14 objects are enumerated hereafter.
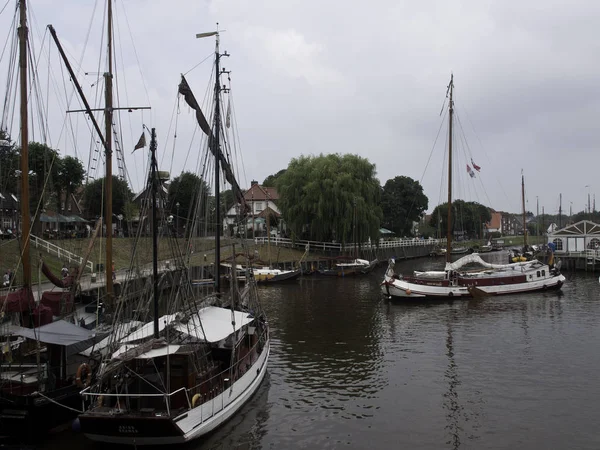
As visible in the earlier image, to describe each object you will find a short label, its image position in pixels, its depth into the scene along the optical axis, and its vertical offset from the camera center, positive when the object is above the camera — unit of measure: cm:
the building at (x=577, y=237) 8021 -74
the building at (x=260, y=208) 9714 +535
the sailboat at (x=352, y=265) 7034 -437
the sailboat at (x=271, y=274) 6250 -484
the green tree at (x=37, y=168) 5916 +809
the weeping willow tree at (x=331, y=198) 7531 +527
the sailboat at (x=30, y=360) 1627 -456
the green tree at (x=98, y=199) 7356 +546
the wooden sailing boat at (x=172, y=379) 1509 -475
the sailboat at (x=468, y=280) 4797 -450
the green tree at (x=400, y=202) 12638 +765
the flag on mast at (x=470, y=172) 5234 +612
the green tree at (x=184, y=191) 9056 +752
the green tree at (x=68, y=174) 6775 +802
